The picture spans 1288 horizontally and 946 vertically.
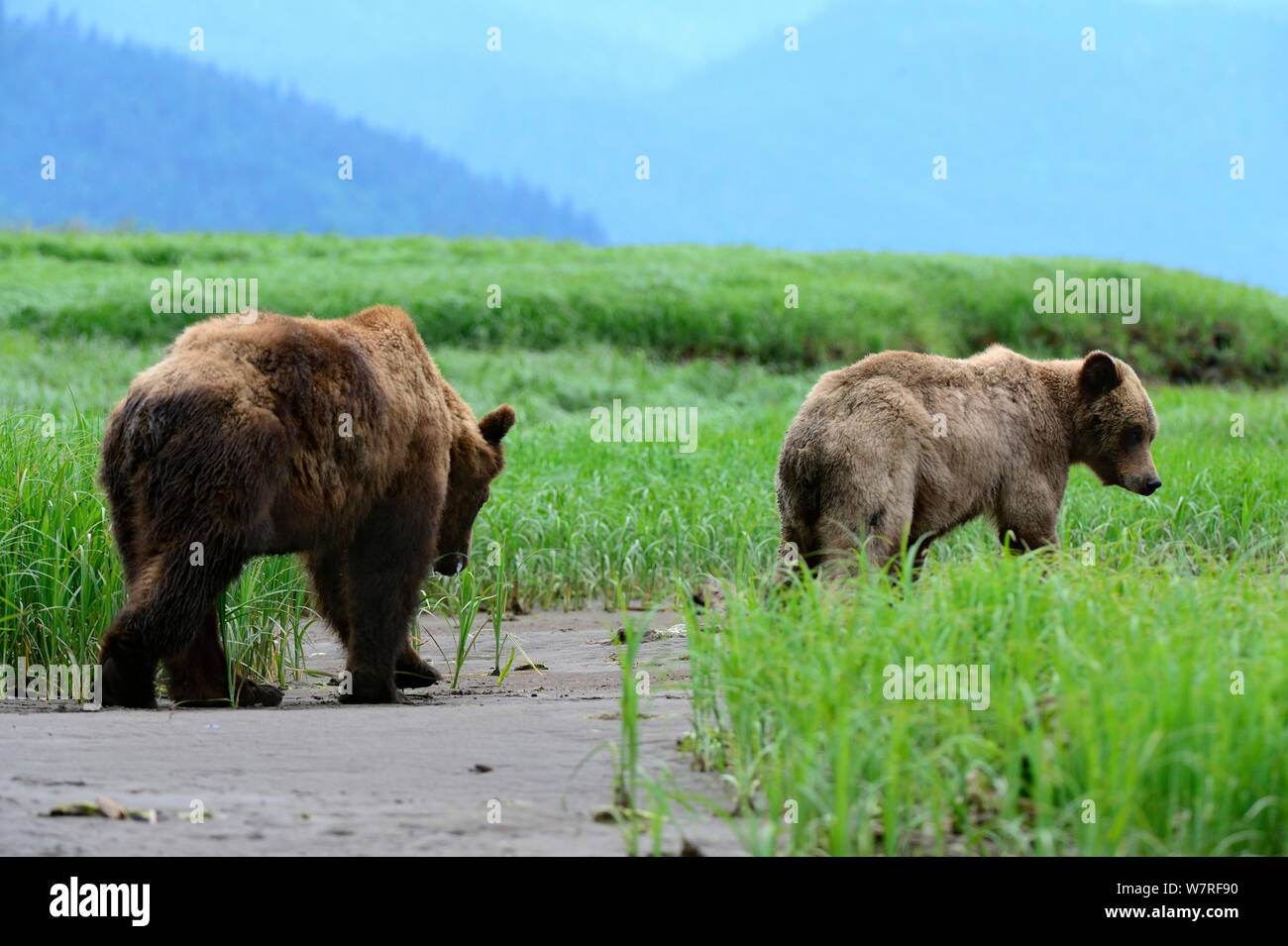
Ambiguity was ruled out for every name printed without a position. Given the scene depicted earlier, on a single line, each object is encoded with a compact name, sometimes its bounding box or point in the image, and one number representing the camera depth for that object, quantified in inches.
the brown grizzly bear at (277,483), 434.3
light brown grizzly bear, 493.0
